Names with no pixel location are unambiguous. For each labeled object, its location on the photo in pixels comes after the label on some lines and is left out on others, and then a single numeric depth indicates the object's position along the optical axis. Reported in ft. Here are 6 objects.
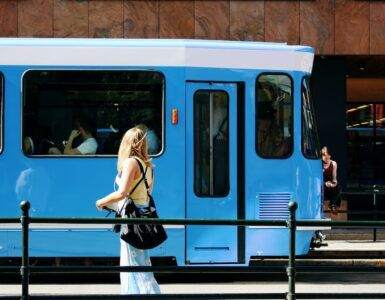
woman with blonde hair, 29.01
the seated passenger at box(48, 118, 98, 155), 40.60
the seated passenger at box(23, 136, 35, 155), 40.47
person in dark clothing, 61.82
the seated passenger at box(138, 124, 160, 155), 40.75
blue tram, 40.37
